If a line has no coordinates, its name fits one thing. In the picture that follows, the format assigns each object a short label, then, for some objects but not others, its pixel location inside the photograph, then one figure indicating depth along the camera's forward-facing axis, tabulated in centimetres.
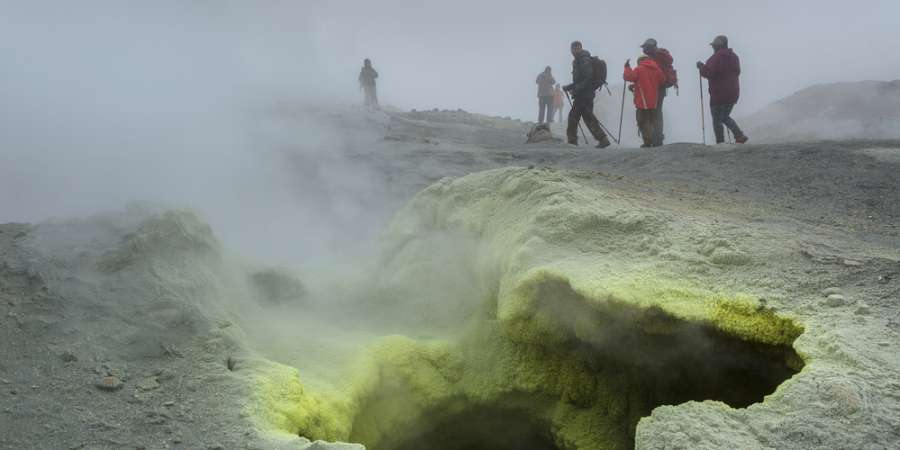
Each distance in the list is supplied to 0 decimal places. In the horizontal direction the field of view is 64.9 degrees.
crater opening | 295
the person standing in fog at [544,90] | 1655
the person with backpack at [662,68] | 880
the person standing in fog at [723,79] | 806
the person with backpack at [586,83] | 881
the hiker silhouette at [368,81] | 1777
